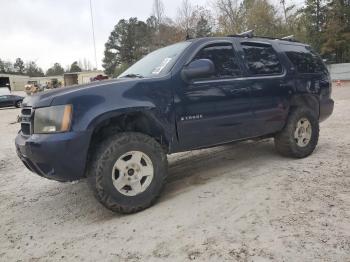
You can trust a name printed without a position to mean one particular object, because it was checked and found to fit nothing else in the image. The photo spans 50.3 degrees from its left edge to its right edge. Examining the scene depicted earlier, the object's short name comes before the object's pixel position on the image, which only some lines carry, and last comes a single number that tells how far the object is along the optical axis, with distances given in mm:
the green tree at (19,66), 94488
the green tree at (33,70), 93562
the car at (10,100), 27270
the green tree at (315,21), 34375
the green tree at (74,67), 90688
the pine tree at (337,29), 33250
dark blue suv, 3695
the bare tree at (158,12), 42250
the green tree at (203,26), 35672
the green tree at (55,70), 94125
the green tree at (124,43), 63125
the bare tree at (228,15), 35312
